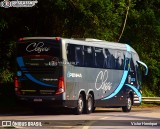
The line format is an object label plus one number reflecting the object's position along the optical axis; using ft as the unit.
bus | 80.53
